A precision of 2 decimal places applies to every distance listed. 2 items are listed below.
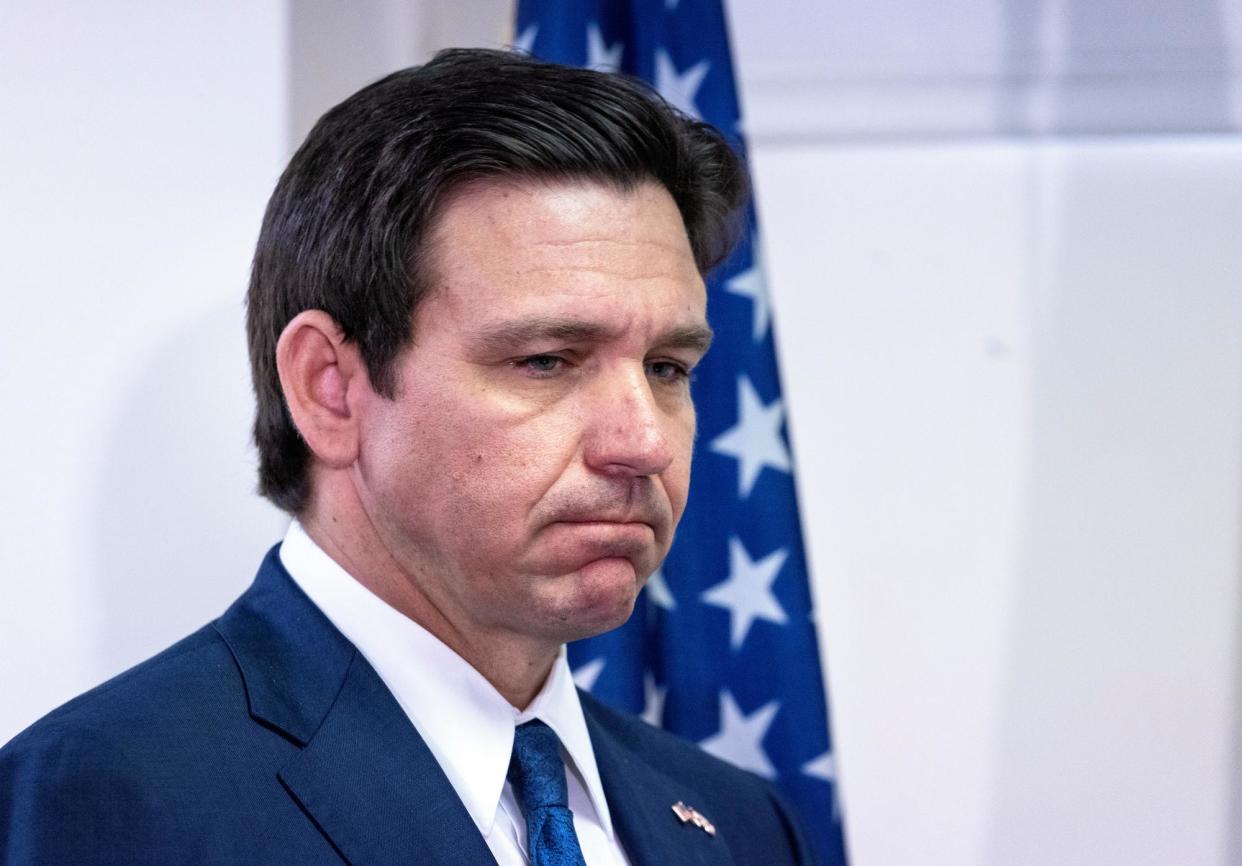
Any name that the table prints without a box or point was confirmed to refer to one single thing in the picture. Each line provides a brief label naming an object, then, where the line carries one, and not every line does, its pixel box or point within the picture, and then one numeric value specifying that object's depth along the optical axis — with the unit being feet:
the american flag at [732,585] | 10.20
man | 9.16
